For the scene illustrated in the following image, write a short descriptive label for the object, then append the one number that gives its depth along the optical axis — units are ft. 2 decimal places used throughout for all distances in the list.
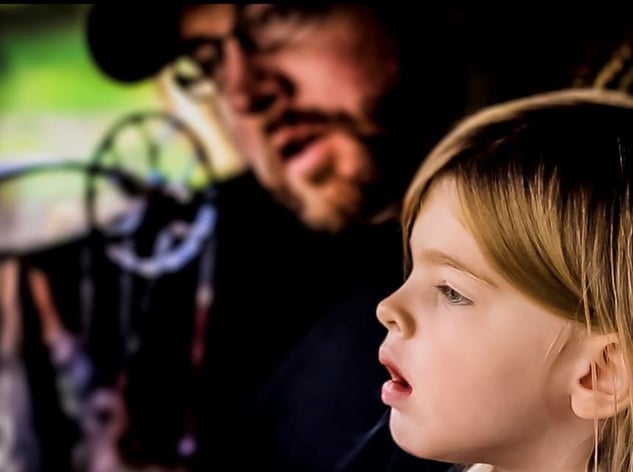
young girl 2.78
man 3.59
